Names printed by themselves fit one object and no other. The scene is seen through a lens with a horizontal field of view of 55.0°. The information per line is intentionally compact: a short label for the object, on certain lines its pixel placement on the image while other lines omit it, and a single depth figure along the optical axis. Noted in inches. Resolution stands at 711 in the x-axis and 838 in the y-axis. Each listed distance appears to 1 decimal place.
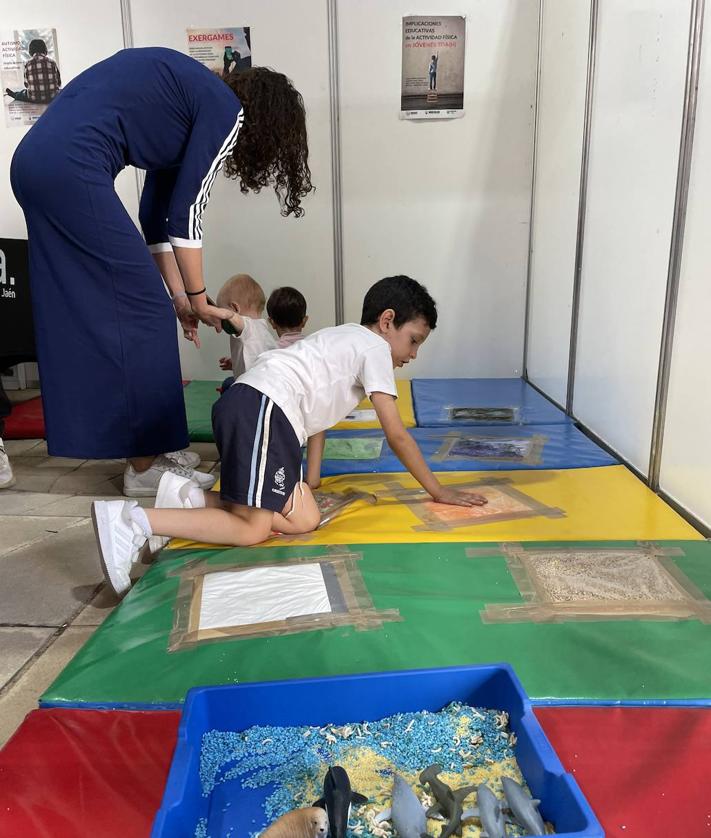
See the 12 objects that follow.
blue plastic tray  31.1
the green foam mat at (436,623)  41.5
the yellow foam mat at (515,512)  62.7
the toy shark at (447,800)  28.9
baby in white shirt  95.0
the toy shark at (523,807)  27.4
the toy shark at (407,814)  28.4
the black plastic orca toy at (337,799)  28.0
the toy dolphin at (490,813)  27.4
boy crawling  57.6
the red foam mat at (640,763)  31.0
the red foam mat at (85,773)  31.5
